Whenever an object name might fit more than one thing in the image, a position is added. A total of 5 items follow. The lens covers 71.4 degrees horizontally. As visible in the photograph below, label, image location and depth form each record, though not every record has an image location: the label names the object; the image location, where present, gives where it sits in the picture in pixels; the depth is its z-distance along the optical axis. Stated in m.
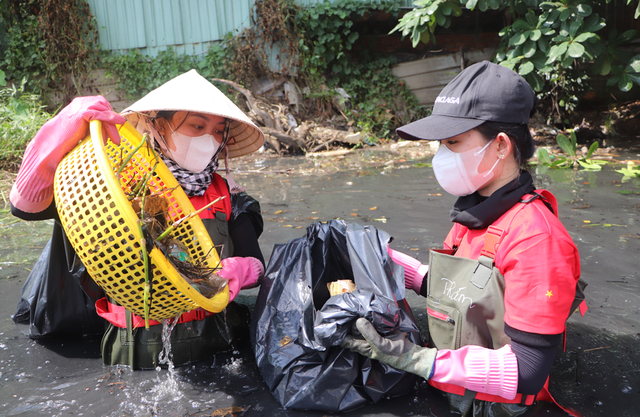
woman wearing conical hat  1.84
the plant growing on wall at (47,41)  8.98
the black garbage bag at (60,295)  2.02
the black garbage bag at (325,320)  1.55
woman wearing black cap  1.32
